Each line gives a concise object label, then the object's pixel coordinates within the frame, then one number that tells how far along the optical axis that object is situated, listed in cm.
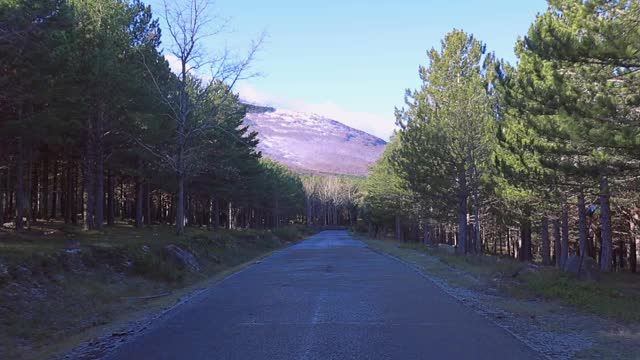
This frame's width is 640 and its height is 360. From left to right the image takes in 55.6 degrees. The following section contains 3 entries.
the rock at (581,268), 1969
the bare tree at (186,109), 2772
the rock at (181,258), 2259
